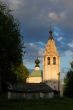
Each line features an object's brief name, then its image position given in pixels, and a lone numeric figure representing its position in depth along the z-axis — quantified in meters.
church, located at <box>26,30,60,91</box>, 55.01
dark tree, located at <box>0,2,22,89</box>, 20.50
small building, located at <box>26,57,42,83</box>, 65.45
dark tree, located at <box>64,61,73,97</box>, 44.96
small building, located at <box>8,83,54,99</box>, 43.89
